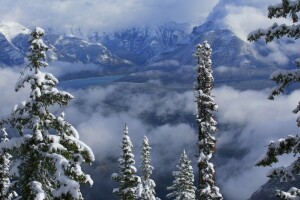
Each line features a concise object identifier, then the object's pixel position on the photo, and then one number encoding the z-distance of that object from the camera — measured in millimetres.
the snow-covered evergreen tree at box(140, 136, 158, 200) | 52062
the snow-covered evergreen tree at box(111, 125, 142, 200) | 39188
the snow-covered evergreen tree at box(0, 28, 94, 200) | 16797
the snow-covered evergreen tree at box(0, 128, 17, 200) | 28494
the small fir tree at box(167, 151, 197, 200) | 54428
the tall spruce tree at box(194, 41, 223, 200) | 27406
